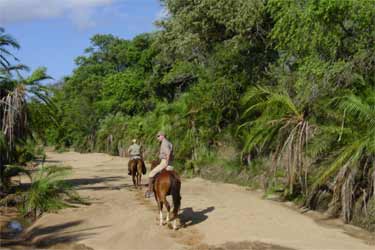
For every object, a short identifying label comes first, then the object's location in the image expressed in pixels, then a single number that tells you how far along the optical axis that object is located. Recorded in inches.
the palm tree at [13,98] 719.7
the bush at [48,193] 623.8
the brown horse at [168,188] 500.1
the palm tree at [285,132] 663.1
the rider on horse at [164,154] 534.9
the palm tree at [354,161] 540.4
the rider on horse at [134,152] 831.7
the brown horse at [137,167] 828.6
